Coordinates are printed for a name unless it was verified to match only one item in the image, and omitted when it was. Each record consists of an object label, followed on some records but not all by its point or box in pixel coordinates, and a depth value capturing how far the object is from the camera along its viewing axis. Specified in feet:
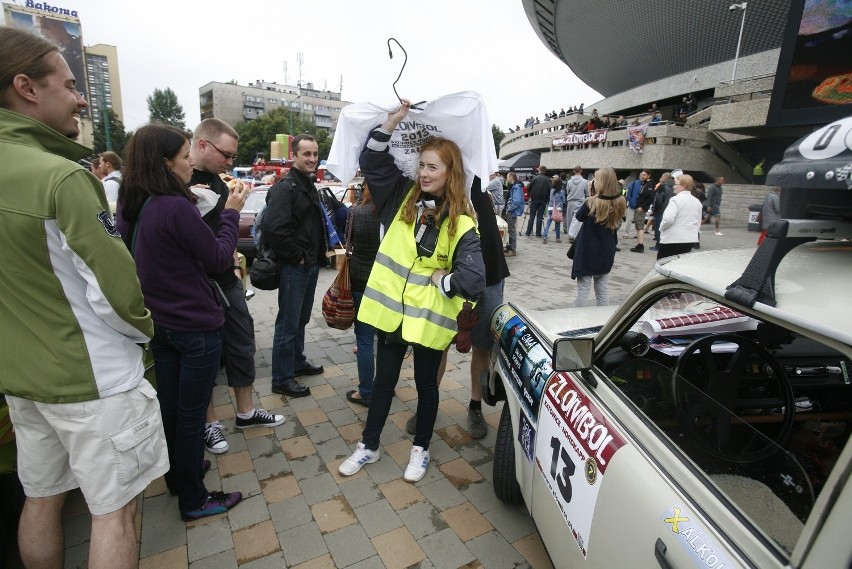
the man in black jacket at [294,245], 11.00
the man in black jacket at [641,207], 38.52
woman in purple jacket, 6.71
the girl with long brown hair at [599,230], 16.26
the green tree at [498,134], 296.79
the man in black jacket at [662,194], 38.75
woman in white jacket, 22.80
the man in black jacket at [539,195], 40.78
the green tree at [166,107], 275.00
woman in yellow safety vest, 7.93
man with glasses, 8.82
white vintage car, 3.44
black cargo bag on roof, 3.50
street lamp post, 84.87
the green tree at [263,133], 193.26
